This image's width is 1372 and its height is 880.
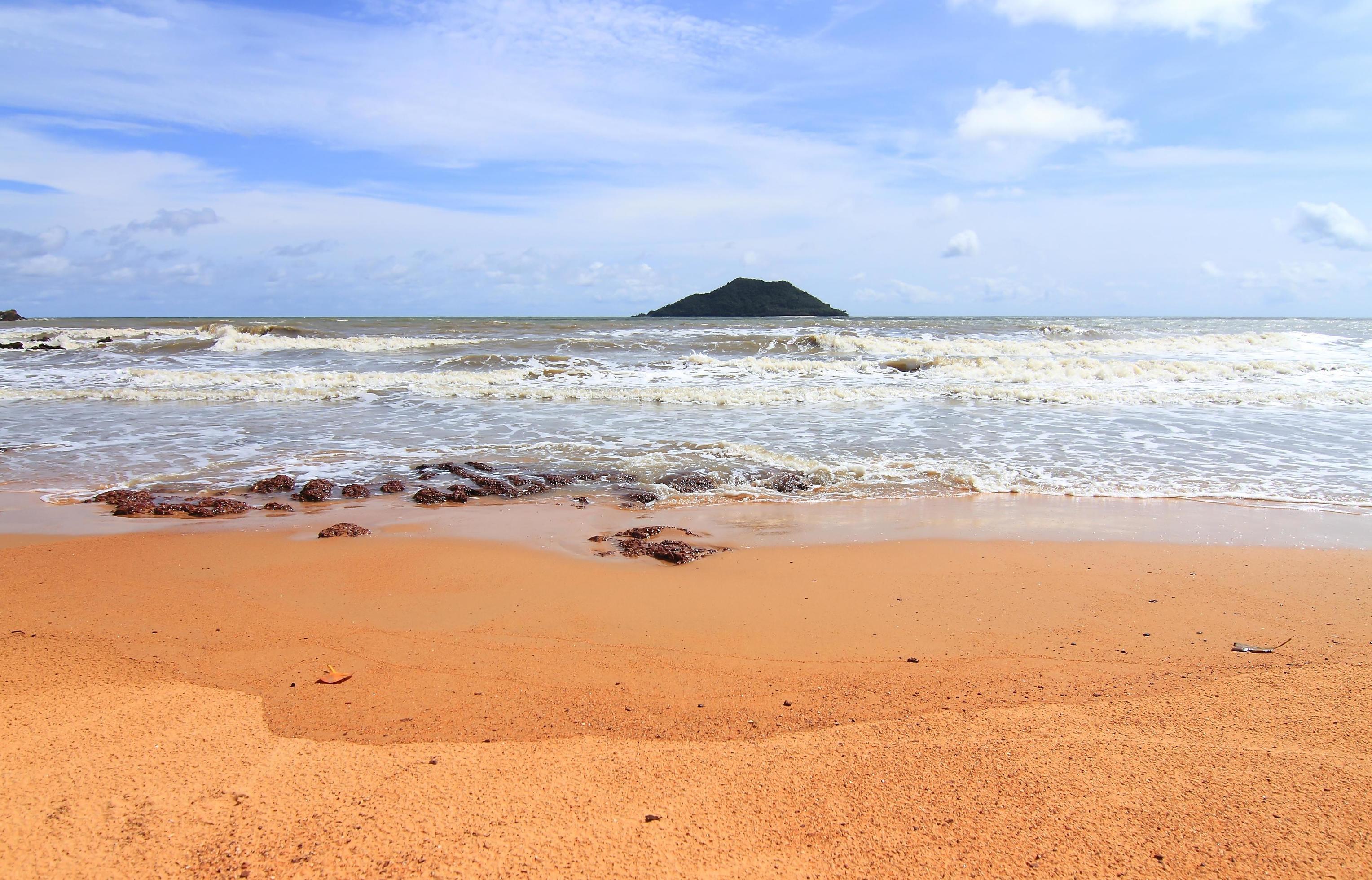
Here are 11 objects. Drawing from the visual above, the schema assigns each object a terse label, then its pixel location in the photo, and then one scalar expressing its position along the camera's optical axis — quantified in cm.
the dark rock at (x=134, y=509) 595
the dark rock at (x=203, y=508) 595
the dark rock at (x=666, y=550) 478
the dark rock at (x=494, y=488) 660
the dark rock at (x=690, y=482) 671
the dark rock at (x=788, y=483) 668
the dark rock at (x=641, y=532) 530
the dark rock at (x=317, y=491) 645
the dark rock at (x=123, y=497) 625
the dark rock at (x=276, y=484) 673
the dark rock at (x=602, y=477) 708
